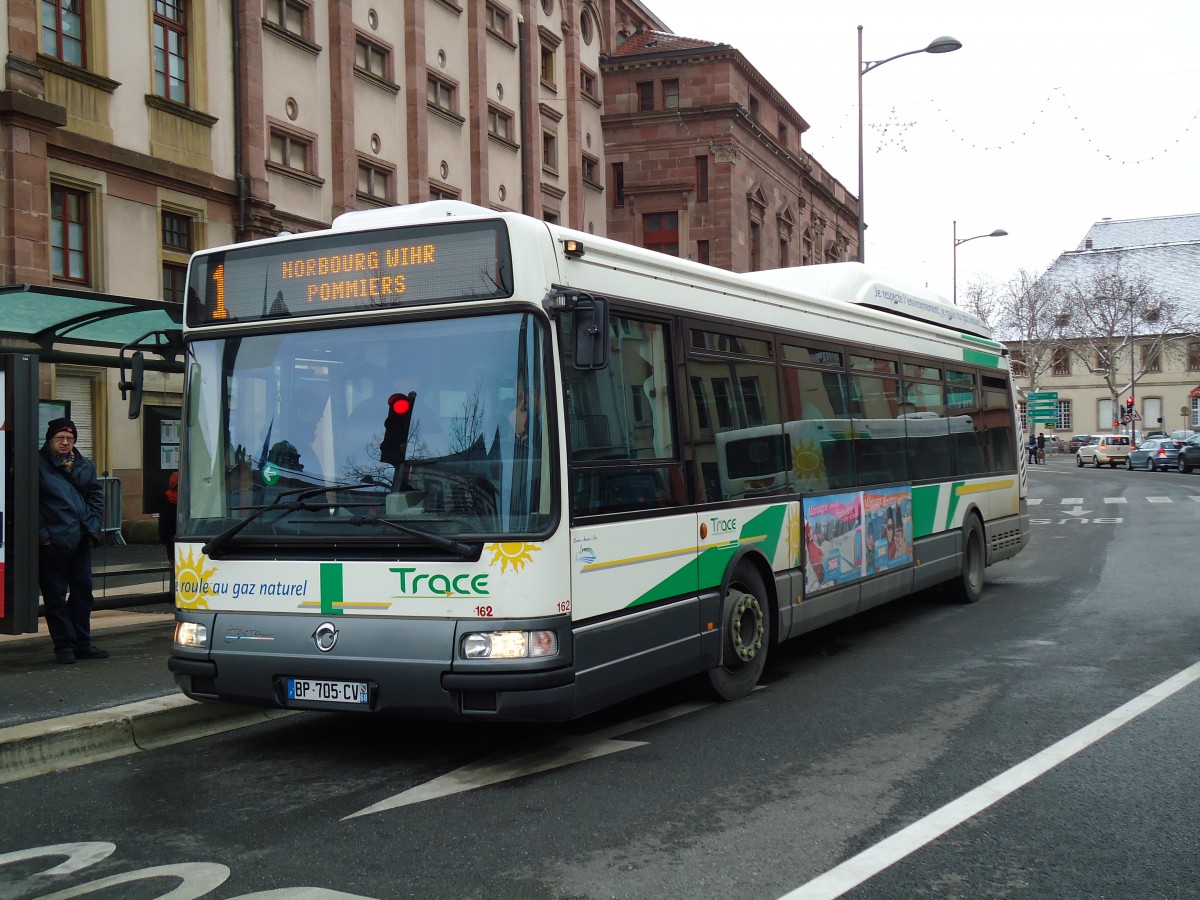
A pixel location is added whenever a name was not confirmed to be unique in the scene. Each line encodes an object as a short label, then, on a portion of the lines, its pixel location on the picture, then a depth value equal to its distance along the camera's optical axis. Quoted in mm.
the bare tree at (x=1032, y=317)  79438
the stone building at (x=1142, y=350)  91625
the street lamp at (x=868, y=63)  24828
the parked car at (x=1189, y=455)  53375
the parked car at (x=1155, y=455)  55969
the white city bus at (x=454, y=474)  6051
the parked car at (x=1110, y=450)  63906
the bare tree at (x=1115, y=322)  80625
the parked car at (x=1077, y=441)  84281
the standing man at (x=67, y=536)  8938
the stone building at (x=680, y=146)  45156
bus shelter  8461
